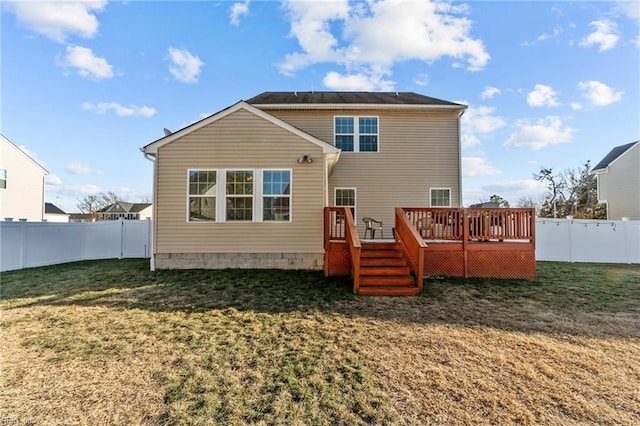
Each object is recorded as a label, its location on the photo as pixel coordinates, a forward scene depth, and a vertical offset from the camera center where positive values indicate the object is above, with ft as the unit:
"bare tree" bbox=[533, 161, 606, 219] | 82.28 +9.30
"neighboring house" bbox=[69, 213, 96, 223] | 126.93 +2.47
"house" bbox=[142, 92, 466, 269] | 26.63 +2.70
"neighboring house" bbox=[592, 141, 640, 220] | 54.08 +8.26
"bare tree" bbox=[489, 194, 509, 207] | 83.06 +6.78
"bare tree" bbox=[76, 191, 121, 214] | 137.90 +9.68
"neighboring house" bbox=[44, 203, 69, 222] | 93.28 +2.72
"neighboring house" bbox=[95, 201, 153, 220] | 122.72 +4.16
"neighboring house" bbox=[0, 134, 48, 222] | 53.47 +7.45
